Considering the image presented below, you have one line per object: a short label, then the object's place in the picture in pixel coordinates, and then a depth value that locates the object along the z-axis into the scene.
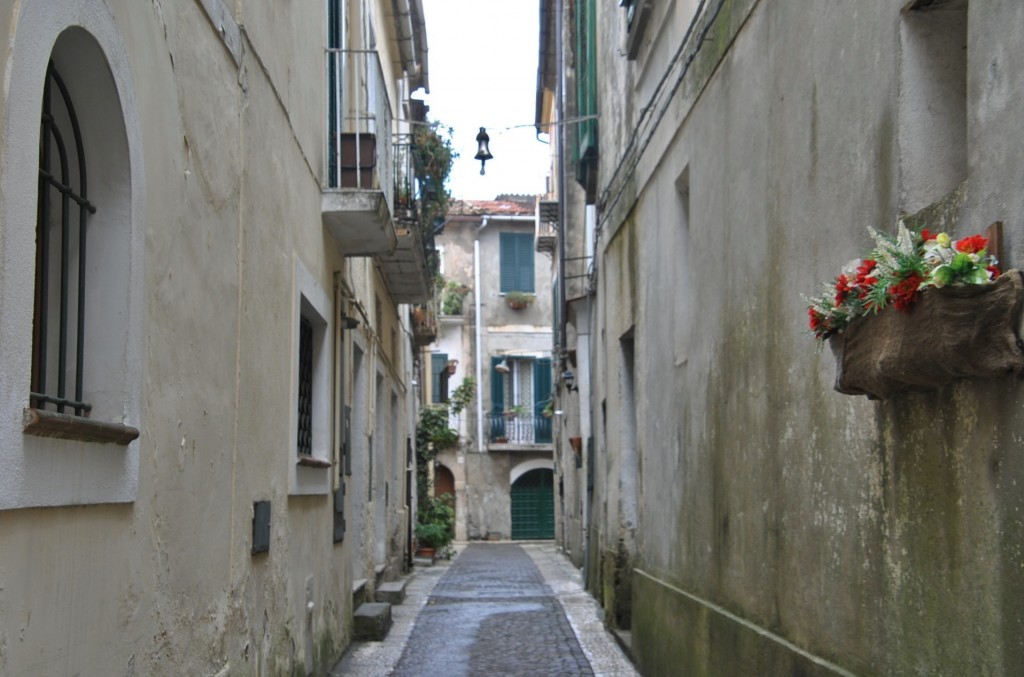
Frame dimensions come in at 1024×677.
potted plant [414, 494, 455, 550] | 22.95
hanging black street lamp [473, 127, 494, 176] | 13.26
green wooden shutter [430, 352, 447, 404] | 36.84
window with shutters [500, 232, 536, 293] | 37.44
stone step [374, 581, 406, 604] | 13.25
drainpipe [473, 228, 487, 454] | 36.62
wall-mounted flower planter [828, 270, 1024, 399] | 3.13
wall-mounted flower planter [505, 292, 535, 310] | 37.19
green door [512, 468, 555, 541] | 36.38
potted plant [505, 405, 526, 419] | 36.59
